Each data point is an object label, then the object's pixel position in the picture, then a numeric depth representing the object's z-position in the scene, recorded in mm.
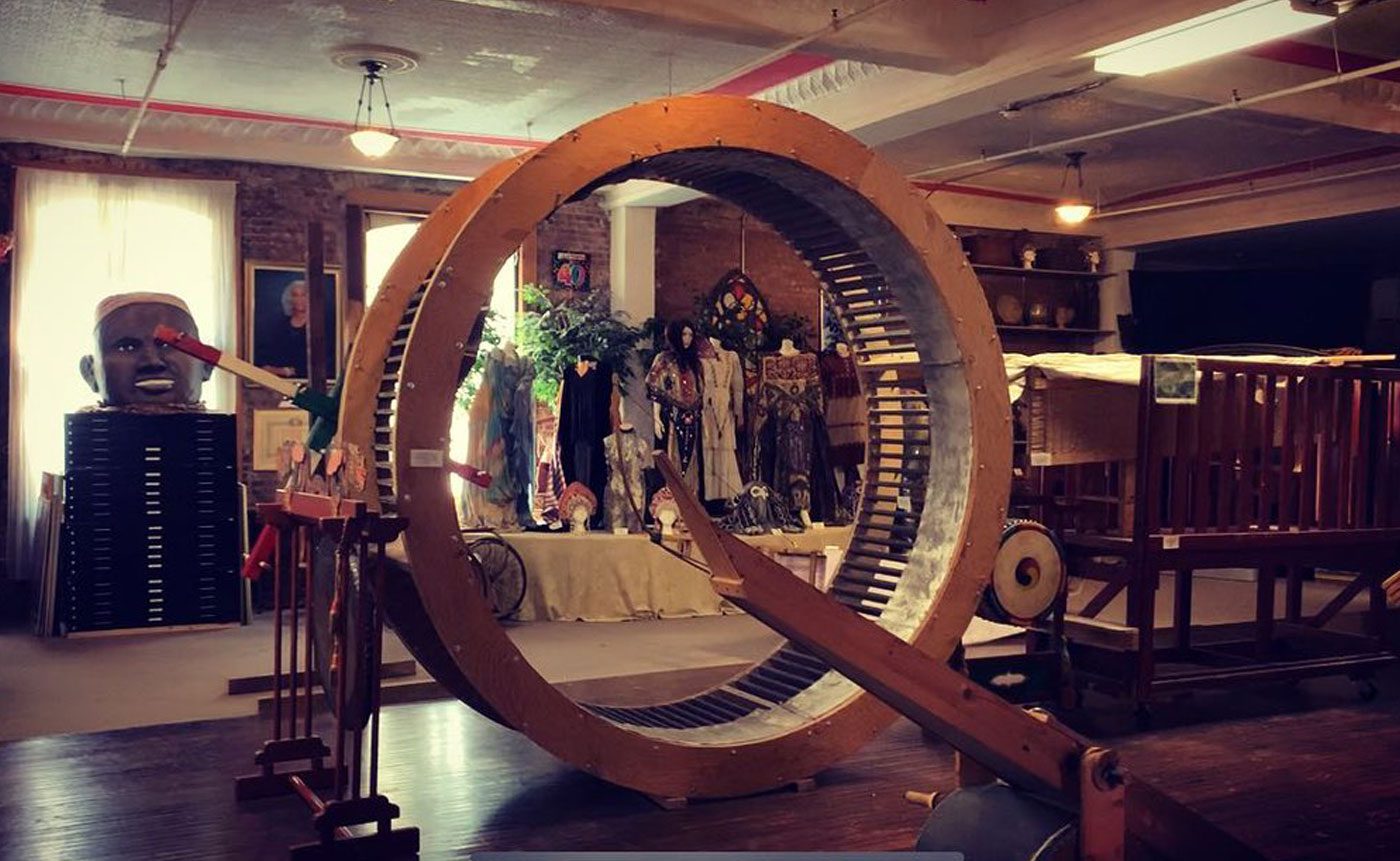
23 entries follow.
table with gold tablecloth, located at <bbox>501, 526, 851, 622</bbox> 8719
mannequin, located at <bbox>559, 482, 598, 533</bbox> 9242
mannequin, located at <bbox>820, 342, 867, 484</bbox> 10680
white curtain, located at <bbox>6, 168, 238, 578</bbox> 9000
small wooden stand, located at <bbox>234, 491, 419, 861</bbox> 3801
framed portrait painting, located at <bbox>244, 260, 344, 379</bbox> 9625
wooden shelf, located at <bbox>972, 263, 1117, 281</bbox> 12180
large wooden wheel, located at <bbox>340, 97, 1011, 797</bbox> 4027
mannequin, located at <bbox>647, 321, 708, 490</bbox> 10102
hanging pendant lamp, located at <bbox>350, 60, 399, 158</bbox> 8039
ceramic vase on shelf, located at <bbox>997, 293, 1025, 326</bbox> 12234
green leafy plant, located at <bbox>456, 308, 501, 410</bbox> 9719
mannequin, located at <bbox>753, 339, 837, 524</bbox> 10305
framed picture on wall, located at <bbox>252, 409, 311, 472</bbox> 9695
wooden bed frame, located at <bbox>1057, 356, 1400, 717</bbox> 5871
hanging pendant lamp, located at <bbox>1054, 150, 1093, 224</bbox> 10602
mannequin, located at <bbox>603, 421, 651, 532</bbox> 9523
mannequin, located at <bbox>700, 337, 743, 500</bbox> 10219
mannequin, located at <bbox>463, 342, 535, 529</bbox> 9539
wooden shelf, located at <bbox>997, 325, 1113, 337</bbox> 12547
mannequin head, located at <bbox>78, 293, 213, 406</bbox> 8133
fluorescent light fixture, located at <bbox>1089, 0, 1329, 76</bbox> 6145
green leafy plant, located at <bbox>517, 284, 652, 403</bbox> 9922
